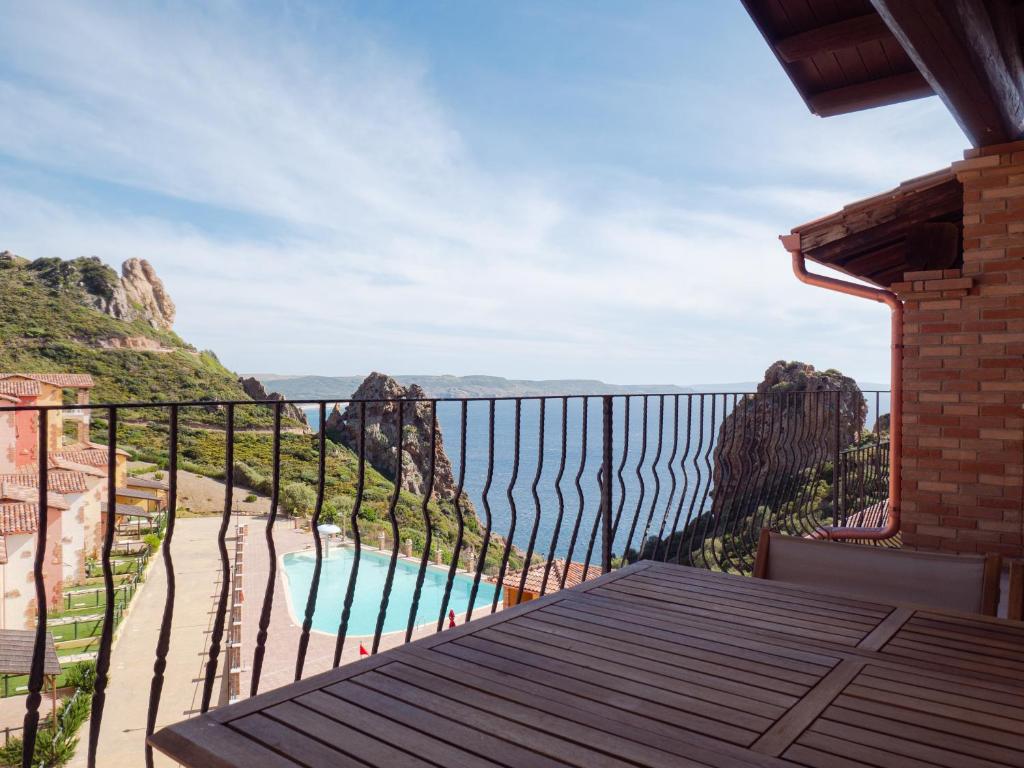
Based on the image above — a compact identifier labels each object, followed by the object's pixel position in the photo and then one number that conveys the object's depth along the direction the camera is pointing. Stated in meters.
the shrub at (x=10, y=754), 9.38
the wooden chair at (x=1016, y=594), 1.67
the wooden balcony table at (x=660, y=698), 1.02
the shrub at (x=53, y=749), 10.15
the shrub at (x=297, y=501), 26.56
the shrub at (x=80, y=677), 13.04
